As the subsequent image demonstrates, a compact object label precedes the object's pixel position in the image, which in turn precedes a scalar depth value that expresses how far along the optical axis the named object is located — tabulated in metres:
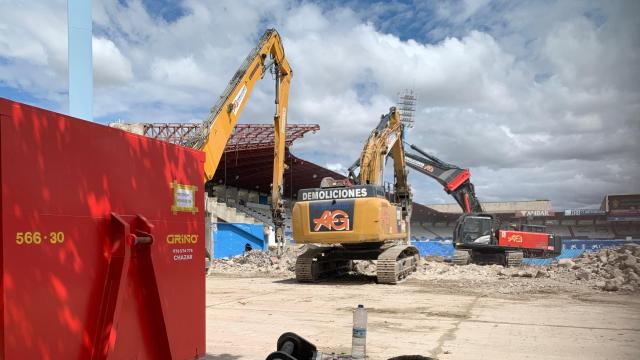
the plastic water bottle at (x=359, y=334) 5.26
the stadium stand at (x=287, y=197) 44.16
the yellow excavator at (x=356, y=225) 15.55
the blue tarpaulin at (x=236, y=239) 27.38
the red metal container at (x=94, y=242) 3.09
